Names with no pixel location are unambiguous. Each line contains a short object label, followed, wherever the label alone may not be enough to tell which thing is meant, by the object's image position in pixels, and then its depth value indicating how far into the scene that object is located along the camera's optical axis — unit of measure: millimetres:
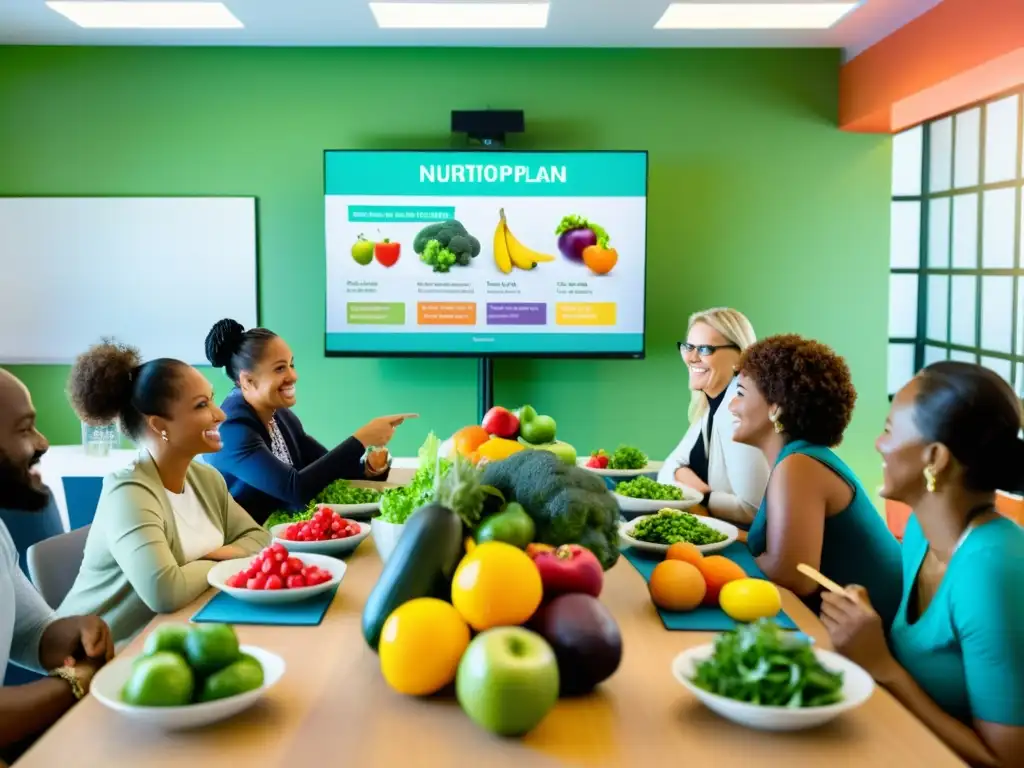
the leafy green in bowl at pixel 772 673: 1135
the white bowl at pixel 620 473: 2959
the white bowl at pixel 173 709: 1122
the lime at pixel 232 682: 1155
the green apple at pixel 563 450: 2302
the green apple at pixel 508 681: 1074
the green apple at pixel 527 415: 2824
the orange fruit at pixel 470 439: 2369
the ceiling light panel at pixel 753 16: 4188
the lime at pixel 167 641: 1195
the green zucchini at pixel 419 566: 1255
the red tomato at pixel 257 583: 1620
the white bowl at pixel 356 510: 2322
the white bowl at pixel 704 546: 1904
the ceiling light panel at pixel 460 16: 4223
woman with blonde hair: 2600
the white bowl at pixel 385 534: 1704
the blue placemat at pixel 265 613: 1556
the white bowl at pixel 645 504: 2330
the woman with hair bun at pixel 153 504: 1746
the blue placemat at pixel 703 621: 1527
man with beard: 1433
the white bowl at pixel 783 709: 1114
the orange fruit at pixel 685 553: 1701
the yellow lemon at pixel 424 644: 1182
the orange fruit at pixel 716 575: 1627
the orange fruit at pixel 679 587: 1585
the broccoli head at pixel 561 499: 1469
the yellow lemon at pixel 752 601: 1535
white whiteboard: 4824
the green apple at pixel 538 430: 2809
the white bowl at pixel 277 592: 1597
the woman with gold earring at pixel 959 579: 1332
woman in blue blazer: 2527
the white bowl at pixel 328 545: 1941
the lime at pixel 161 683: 1131
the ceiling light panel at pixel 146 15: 4223
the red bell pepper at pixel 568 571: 1269
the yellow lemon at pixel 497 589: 1175
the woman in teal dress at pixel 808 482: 1924
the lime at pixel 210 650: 1172
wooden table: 1086
